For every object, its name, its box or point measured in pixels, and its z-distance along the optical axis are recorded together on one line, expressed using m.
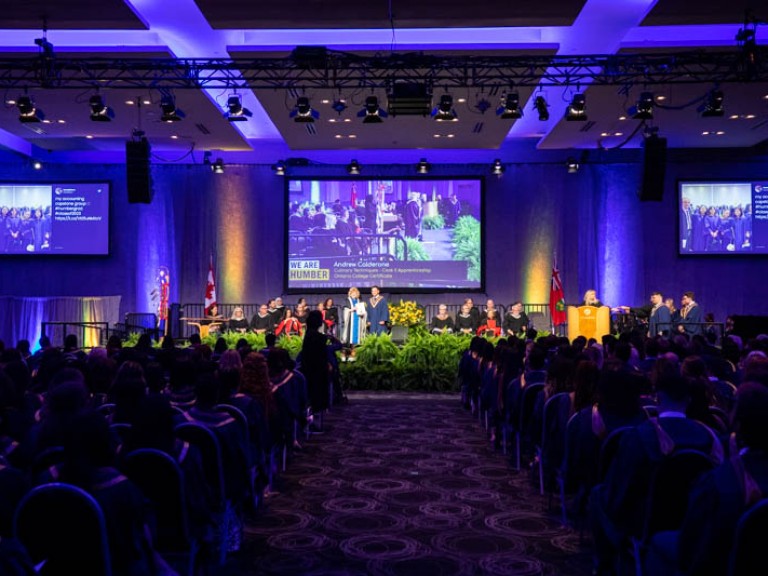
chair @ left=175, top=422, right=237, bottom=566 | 3.86
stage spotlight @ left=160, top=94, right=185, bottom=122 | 12.32
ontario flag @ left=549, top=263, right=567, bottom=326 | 18.34
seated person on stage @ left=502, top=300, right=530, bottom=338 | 16.19
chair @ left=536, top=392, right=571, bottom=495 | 4.95
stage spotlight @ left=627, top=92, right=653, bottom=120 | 11.91
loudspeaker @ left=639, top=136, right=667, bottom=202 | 14.48
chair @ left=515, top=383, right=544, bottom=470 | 6.11
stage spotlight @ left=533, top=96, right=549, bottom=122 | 12.72
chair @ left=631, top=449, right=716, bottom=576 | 3.08
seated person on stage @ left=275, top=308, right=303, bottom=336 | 16.36
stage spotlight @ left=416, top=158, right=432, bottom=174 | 19.39
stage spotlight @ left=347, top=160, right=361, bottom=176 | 19.16
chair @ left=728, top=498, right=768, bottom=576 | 2.33
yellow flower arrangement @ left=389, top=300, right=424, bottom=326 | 14.91
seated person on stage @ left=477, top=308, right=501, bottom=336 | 15.66
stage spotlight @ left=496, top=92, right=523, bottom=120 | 12.21
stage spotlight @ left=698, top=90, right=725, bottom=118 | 11.92
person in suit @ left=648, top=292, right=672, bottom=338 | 15.58
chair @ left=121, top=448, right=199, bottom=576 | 3.26
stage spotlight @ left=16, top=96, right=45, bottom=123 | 12.12
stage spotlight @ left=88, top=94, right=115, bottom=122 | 11.97
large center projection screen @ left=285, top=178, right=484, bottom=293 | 19.48
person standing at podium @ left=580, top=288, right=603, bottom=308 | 15.94
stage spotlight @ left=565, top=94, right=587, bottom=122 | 12.48
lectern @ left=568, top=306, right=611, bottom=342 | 15.95
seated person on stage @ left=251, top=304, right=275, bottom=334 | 17.36
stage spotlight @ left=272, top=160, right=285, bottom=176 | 19.50
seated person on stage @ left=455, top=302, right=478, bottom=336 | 16.58
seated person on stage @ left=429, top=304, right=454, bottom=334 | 16.70
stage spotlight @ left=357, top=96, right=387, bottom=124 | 12.05
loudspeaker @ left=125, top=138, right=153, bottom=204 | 14.58
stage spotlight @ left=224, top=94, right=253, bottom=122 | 12.70
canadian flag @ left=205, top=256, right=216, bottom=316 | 19.09
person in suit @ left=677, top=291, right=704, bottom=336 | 15.60
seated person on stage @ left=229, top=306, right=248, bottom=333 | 17.05
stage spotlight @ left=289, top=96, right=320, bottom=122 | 12.27
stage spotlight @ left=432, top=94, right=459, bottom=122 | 12.13
